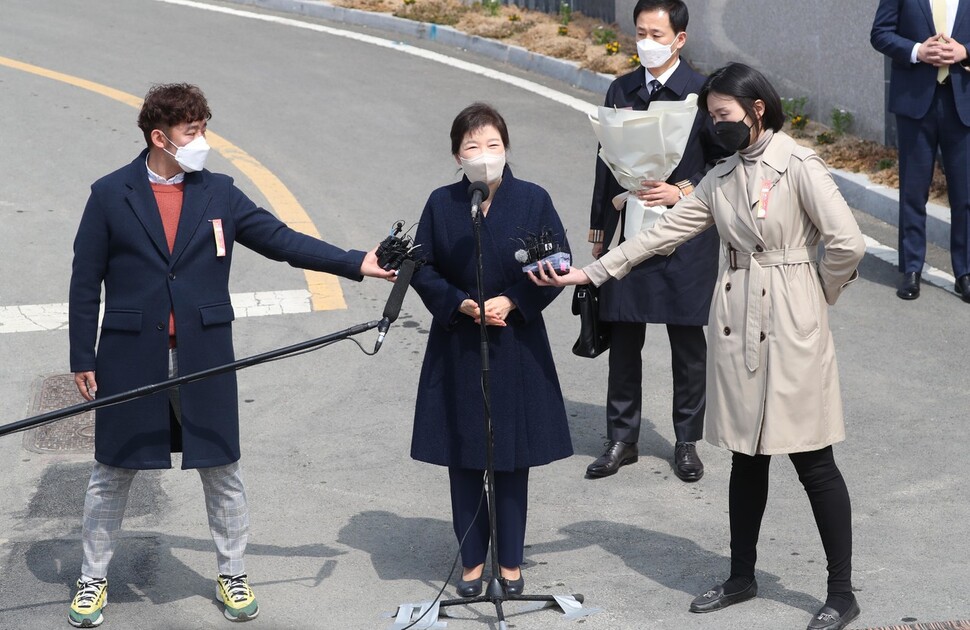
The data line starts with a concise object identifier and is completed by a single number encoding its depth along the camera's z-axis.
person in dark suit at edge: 8.21
